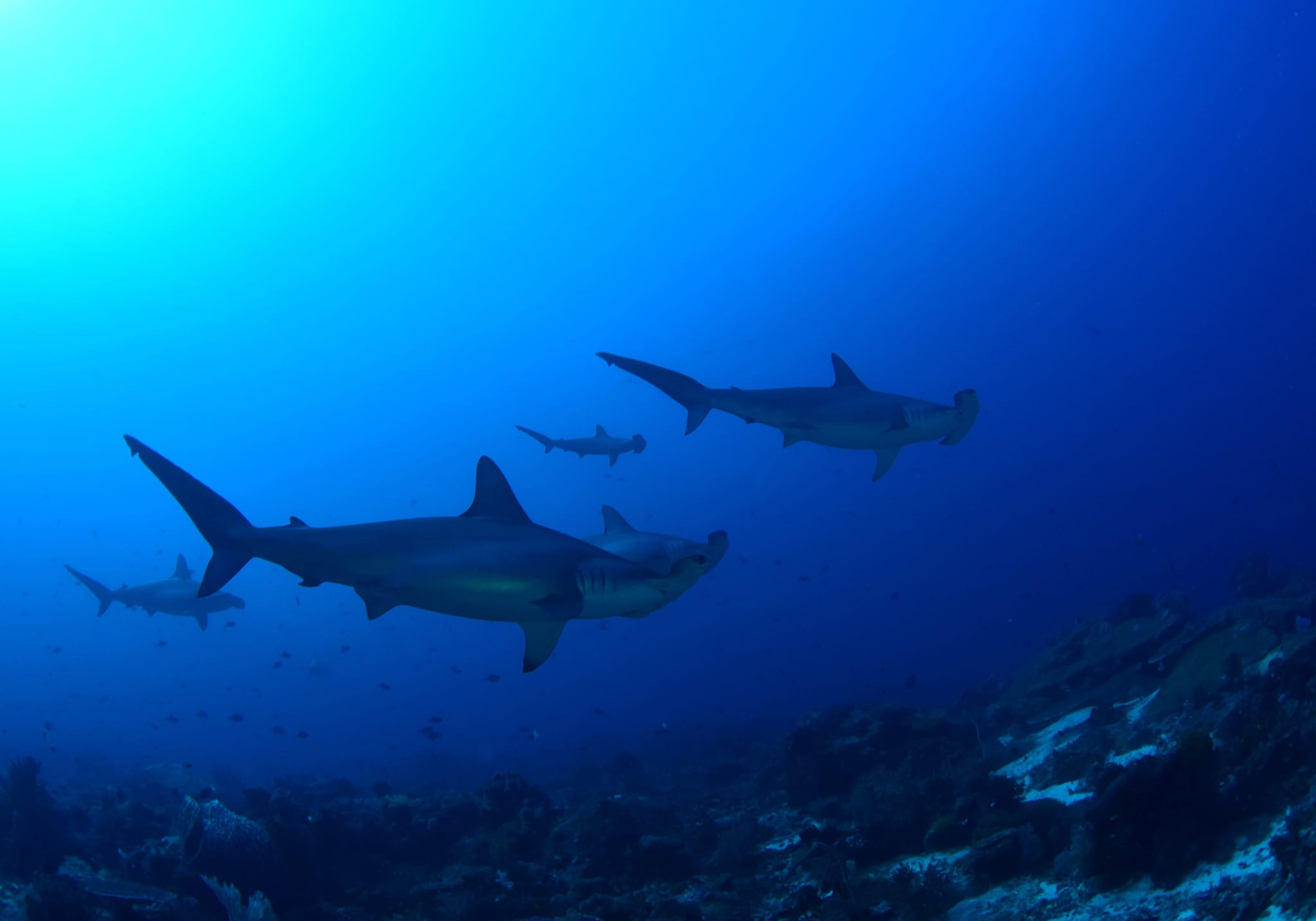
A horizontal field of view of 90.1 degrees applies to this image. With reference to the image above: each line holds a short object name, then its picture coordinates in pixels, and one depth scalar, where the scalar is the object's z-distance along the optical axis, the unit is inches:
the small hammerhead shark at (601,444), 1002.1
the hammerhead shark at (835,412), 335.9
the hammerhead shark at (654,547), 212.8
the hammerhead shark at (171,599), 871.1
